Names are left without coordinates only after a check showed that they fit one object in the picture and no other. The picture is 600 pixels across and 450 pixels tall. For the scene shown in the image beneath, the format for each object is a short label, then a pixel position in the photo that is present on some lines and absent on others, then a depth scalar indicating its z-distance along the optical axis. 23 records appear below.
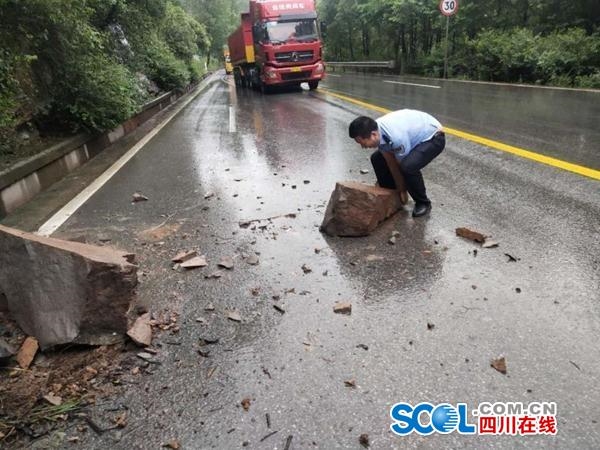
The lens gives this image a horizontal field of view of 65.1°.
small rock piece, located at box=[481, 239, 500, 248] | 3.72
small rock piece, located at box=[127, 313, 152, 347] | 2.71
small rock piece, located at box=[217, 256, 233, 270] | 3.69
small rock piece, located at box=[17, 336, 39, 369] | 2.61
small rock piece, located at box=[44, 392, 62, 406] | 2.28
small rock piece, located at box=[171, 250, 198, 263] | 3.87
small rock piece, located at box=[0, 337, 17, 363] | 2.57
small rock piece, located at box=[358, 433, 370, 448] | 1.96
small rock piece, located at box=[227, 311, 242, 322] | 2.96
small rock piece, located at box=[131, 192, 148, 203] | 5.64
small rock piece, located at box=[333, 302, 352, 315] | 2.96
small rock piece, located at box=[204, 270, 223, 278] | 3.56
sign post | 21.93
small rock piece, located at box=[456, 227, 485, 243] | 3.84
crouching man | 4.21
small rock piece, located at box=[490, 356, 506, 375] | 2.33
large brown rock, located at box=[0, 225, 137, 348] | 2.75
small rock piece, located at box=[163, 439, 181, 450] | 2.00
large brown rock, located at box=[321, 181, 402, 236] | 4.14
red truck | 18.34
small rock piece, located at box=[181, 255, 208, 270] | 3.72
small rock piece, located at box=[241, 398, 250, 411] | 2.20
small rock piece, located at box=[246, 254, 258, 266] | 3.75
